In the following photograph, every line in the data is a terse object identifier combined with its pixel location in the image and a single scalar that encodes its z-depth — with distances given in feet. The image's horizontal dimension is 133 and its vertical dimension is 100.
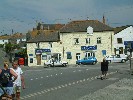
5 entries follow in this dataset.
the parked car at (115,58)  199.00
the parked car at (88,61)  195.00
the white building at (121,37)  232.10
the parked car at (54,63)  189.06
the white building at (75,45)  213.66
